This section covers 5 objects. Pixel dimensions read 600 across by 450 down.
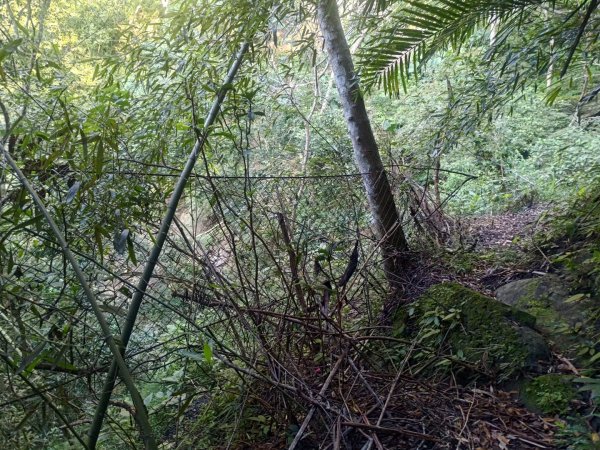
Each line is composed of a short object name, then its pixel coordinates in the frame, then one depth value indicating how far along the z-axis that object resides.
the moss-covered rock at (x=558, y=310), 2.76
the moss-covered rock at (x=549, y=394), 2.37
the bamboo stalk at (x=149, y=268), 1.50
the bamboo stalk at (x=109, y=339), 1.38
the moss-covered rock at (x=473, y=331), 2.69
